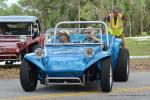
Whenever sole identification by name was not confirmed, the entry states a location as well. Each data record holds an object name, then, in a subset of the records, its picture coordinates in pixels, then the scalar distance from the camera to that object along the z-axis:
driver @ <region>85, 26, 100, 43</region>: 11.51
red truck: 16.77
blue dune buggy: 10.30
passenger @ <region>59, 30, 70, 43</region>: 11.66
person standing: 13.91
